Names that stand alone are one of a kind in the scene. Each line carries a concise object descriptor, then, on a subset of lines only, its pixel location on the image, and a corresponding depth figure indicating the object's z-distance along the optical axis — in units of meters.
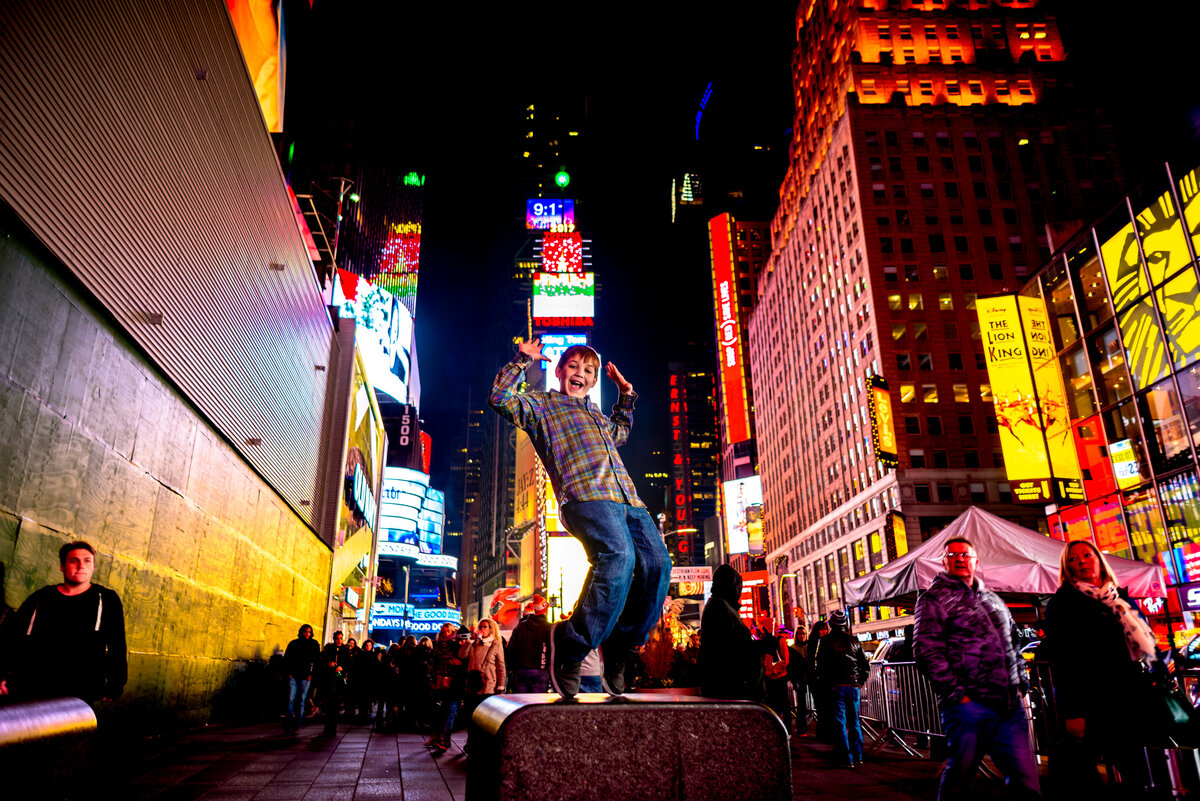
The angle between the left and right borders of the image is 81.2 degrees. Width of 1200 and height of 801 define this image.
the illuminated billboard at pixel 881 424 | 44.09
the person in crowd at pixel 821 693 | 8.15
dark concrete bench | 2.34
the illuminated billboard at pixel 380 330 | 31.53
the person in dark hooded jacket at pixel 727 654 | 4.99
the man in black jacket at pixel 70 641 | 3.91
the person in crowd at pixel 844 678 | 7.77
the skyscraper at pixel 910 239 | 55.03
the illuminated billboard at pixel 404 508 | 61.06
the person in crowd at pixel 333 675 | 11.38
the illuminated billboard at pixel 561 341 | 47.41
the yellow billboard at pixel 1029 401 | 26.95
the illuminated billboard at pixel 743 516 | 72.81
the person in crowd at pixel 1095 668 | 3.85
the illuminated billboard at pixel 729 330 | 79.81
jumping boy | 3.04
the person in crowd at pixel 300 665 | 11.88
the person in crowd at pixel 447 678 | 9.25
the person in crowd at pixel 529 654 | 8.61
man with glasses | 3.62
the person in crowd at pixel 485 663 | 9.69
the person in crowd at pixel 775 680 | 10.66
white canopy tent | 8.96
